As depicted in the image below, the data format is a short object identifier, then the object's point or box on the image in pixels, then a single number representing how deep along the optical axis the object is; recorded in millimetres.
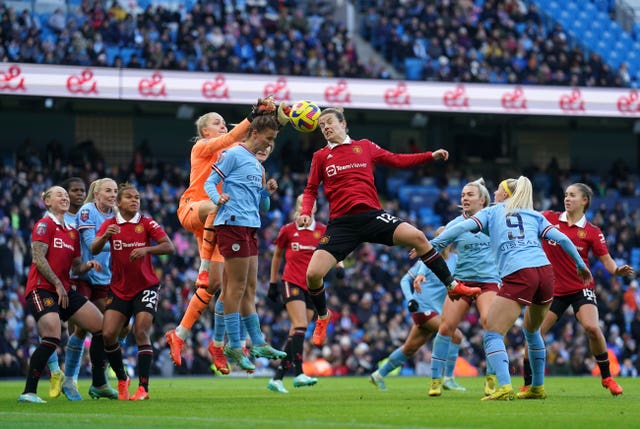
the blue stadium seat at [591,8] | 40497
